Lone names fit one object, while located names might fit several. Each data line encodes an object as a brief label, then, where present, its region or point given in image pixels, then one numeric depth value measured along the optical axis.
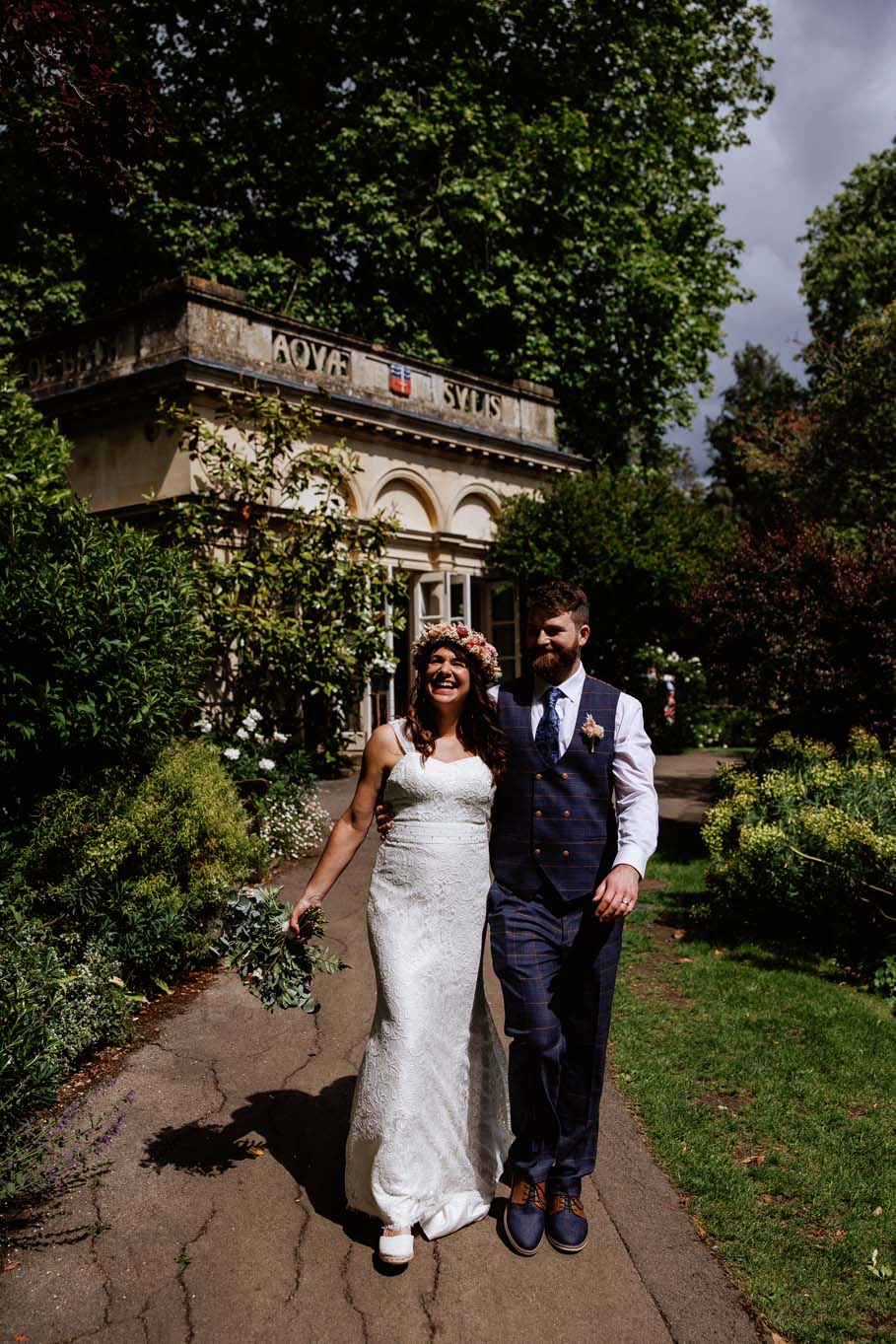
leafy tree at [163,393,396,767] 11.40
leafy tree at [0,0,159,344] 4.98
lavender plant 3.35
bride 3.30
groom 3.35
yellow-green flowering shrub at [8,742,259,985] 5.46
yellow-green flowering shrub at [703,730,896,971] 6.16
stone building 11.93
